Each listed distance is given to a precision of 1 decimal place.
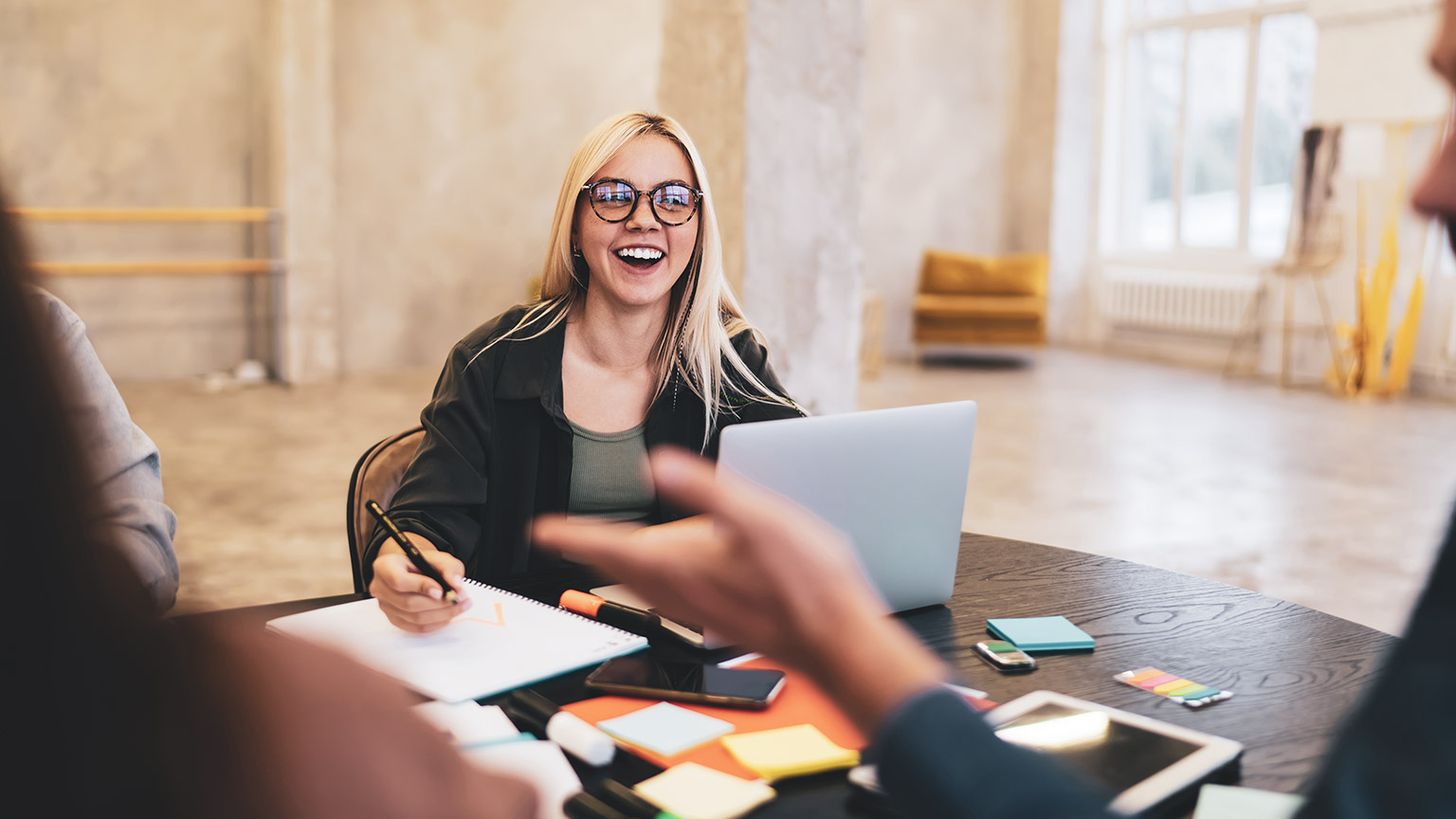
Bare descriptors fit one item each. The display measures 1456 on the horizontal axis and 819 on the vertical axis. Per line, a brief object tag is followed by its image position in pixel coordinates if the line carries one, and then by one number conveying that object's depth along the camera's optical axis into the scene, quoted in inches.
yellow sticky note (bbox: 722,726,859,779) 44.1
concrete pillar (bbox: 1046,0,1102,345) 426.6
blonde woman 81.3
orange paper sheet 45.7
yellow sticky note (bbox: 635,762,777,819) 41.2
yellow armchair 382.9
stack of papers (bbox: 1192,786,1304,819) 41.1
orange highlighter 58.6
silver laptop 55.1
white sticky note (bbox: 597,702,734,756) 46.0
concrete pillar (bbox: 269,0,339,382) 311.3
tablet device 42.5
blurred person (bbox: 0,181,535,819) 15.3
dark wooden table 48.1
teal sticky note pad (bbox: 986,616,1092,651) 58.1
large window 373.4
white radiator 379.6
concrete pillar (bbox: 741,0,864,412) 154.6
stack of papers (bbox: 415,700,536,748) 45.1
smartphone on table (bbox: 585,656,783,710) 50.1
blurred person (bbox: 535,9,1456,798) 20.0
